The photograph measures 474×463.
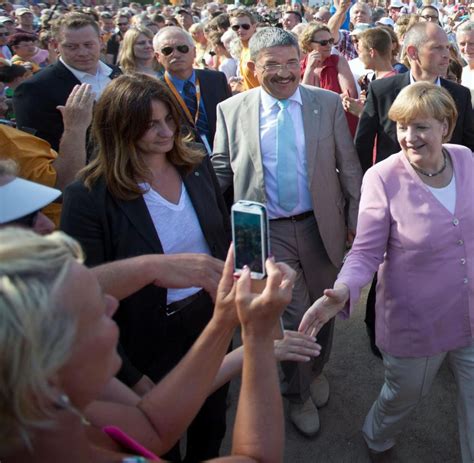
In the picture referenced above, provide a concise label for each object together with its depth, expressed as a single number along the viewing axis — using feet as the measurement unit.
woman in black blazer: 7.23
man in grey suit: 10.25
